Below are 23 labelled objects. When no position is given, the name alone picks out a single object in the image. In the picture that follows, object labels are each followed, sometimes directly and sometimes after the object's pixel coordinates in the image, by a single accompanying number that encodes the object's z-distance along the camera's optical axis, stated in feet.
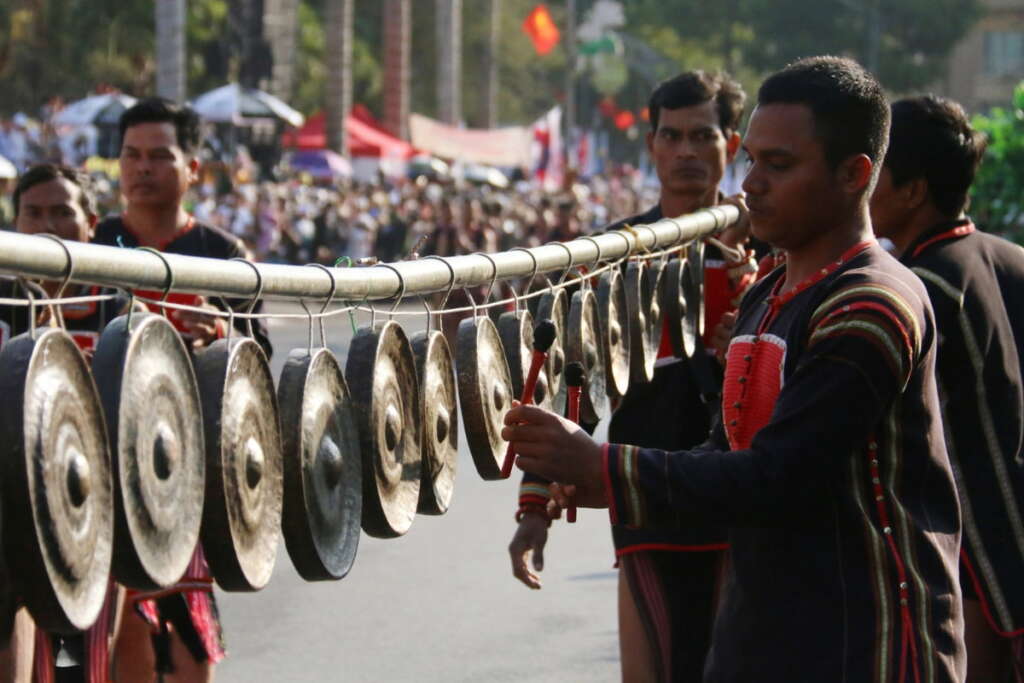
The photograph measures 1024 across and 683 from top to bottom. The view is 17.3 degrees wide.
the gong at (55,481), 13.96
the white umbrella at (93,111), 188.75
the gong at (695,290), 32.28
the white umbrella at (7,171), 154.57
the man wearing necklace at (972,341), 24.39
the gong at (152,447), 15.22
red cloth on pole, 311.30
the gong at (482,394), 21.98
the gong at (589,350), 26.25
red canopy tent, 249.94
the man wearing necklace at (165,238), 30.68
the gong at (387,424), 19.35
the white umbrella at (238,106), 194.80
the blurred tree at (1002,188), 72.08
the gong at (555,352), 24.93
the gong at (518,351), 23.72
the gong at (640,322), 29.36
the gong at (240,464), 16.57
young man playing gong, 17.33
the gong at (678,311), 31.09
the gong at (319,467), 18.01
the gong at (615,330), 27.91
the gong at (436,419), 21.08
